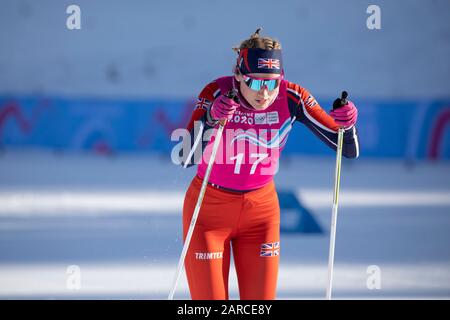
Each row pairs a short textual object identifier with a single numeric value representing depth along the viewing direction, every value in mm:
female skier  7223
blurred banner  18672
